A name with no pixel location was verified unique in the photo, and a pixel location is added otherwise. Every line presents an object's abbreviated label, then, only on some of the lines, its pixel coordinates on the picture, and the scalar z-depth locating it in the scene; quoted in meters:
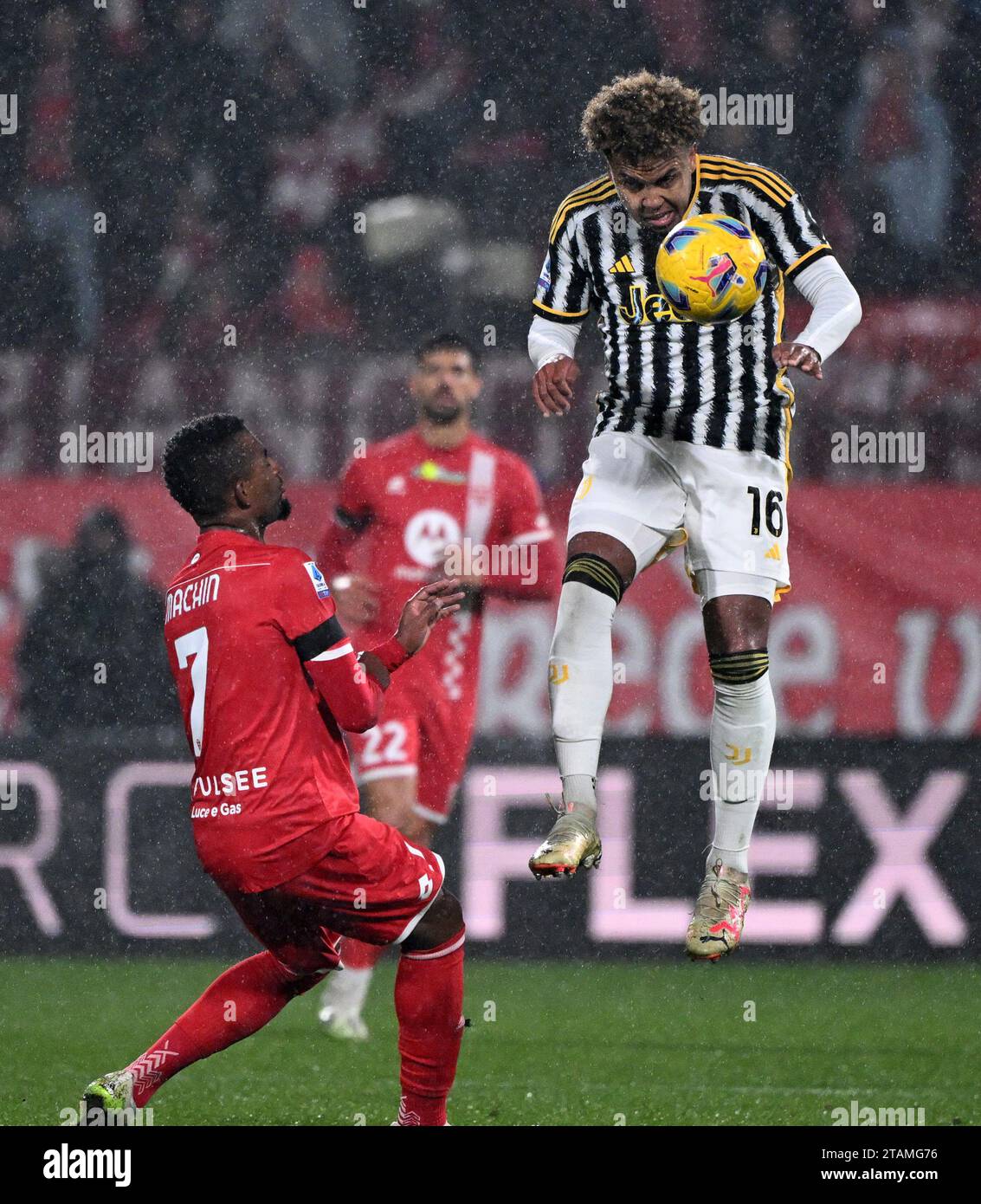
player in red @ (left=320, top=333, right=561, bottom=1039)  14.20
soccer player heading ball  8.91
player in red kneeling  8.61
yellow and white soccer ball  8.60
